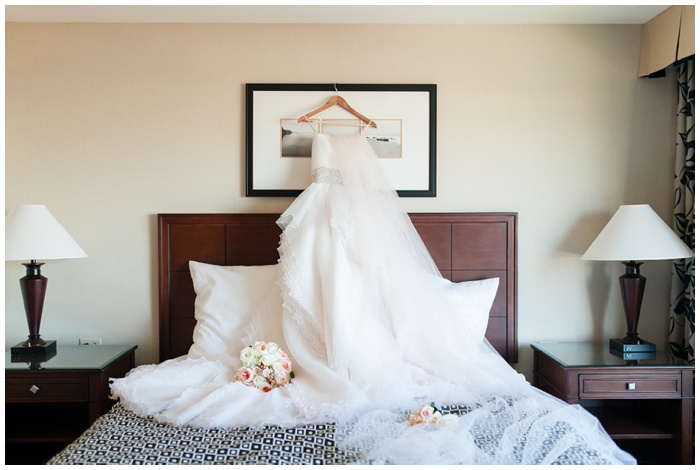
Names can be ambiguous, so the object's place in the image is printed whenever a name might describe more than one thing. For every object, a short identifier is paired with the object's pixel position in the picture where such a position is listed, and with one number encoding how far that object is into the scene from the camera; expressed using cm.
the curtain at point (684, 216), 283
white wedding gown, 181
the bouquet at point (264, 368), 225
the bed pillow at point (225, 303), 263
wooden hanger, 298
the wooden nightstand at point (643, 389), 257
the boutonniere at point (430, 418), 187
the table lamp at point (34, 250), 264
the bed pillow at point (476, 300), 274
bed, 300
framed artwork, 301
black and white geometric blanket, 171
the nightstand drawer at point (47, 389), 255
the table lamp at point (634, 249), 266
